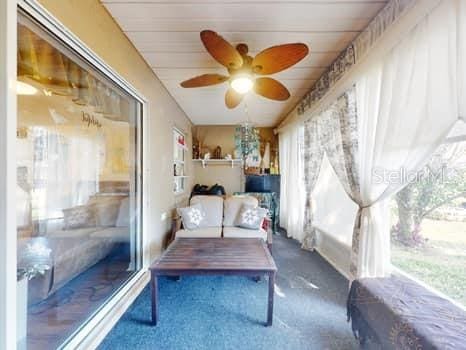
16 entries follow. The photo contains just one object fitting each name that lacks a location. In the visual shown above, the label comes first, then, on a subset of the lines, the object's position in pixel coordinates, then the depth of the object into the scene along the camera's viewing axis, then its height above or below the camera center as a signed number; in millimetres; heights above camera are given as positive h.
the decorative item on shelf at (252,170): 5750 +86
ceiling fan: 1836 +903
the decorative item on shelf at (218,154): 5914 +467
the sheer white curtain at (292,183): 4375 -178
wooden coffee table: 1986 -754
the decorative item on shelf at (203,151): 5918 +541
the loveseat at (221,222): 3178 -679
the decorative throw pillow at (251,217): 3348 -596
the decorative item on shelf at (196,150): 5883 +546
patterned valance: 1689 +1086
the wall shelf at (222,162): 5834 +279
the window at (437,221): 1579 -352
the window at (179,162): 4285 +221
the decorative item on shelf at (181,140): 4570 +632
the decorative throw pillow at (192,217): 3314 -579
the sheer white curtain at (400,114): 1354 +393
